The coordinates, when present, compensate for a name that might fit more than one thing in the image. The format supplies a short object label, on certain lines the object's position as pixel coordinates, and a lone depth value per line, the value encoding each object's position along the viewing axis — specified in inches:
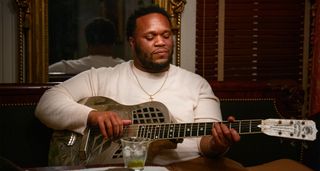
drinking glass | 76.6
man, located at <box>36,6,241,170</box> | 97.6
